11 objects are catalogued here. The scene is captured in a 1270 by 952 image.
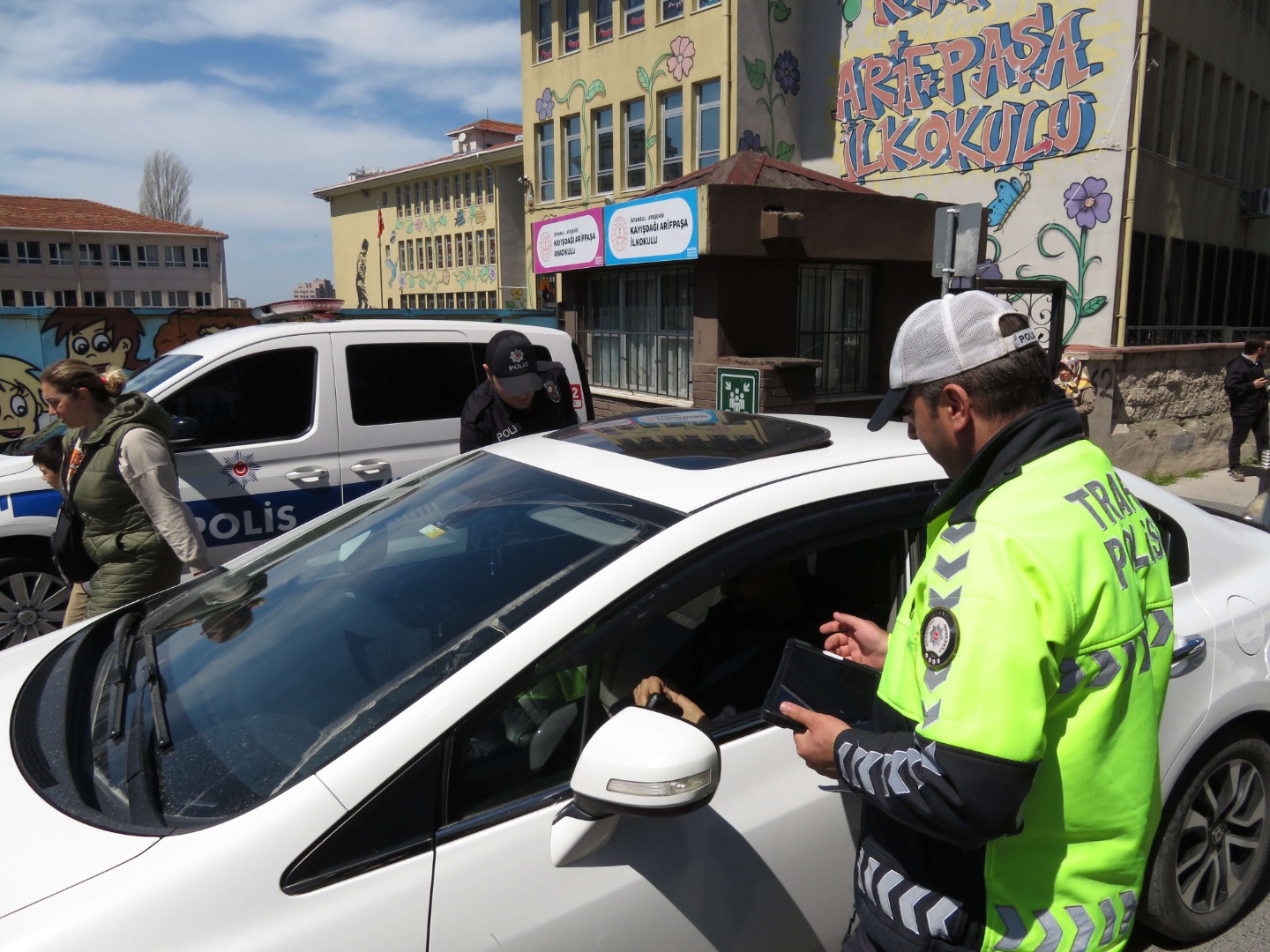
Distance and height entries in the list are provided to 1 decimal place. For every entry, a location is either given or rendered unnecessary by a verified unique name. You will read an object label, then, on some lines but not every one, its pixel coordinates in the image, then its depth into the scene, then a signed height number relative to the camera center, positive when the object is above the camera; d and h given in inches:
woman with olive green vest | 147.4 -27.7
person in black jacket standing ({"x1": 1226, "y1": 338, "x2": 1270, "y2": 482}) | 433.4 -38.3
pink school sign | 431.5 +35.2
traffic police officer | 50.3 -21.3
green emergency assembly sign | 349.1 -29.4
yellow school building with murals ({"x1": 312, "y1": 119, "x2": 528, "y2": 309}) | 1470.2 +152.5
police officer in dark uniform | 183.0 -17.1
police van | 201.3 -25.9
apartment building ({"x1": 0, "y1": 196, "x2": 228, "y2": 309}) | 2397.9 +167.1
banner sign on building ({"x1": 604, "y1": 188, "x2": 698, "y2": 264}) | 378.0 +36.2
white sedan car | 58.8 -31.5
